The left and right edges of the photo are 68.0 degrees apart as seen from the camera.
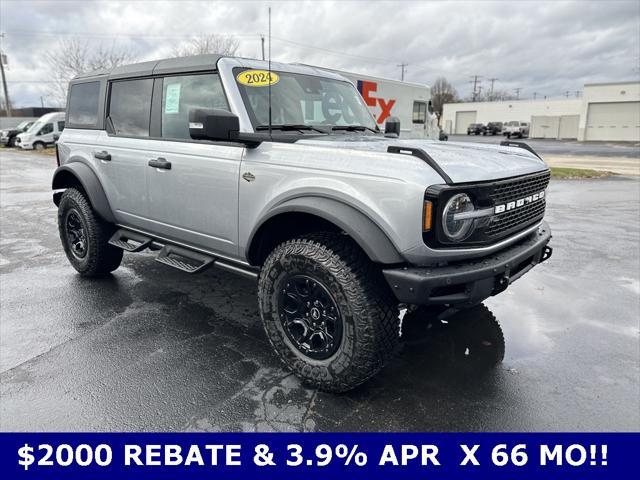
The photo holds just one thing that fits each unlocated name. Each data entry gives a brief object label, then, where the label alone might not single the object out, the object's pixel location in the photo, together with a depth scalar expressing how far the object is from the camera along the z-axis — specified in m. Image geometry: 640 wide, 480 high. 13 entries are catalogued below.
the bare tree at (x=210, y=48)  33.25
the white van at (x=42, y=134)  28.11
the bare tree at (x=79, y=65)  40.09
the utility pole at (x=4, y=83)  46.81
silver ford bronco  2.55
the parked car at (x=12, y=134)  31.77
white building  47.22
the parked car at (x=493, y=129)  56.53
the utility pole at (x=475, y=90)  106.28
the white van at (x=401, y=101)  15.64
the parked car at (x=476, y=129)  57.25
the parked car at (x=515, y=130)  52.75
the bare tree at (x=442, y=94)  88.75
